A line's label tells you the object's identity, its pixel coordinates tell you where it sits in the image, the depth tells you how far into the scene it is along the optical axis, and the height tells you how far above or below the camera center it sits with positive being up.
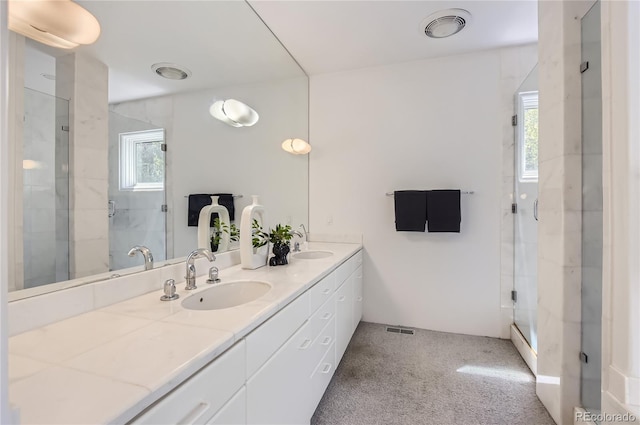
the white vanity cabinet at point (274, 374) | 0.66 -0.54
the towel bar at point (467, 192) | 2.43 +0.15
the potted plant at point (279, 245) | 1.80 -0.23
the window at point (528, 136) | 2.13 +0.58
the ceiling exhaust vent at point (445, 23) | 1.94 +1.37
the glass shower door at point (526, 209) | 2.05 +0.00
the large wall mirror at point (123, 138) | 0.90 +0.31
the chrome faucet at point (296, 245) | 2.46 -0.32
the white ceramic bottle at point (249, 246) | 1.66 -0.22
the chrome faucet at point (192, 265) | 1.26 -0.26
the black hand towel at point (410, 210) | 2.44 -0.01
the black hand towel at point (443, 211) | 2.36 -0.02
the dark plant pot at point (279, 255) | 1.79 -0.30
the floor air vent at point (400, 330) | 2.52 -1.11
